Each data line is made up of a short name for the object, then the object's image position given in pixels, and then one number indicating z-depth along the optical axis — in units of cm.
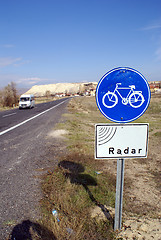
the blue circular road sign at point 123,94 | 212
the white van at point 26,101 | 2784
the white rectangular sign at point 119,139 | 221
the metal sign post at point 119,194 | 228
